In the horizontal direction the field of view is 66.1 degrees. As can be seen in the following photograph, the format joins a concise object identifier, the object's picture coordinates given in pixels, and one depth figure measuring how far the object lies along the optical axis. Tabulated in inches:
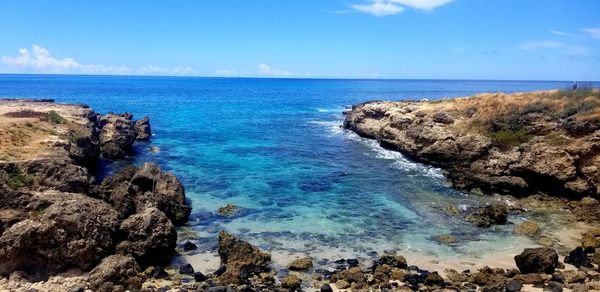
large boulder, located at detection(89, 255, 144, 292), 722.2
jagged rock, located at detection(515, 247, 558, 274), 807.1
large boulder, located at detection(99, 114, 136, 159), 1749.5
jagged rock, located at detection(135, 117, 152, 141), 2224.4
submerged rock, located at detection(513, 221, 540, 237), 1026.7
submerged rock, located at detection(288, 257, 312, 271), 835.4
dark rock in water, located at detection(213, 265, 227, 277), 805.2
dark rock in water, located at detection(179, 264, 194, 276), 809.5
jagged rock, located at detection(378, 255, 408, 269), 844.0
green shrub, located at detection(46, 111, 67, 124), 1612.6
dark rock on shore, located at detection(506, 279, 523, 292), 730.8
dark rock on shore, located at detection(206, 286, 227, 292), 729.1
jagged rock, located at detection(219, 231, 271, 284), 783.7
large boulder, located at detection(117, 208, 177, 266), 834.2
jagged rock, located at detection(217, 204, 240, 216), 1143.0
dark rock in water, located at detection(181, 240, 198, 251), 917.0
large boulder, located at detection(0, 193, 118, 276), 746.2
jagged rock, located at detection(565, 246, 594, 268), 847.1
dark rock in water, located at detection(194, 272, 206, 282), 777.6
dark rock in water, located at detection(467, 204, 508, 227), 1086.4
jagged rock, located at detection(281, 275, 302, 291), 754.2
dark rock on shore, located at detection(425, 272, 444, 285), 773.3
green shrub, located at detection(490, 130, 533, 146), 1521.8
